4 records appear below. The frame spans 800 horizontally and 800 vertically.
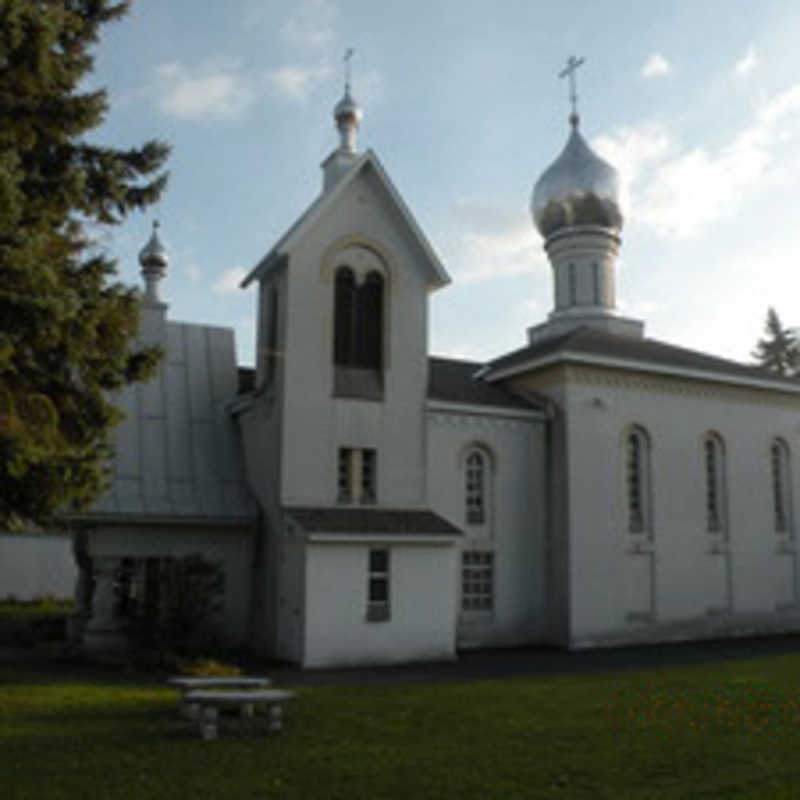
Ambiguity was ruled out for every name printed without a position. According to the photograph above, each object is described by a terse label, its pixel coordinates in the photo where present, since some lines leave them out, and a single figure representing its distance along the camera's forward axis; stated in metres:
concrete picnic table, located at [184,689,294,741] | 11.38
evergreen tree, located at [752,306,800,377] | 61.47
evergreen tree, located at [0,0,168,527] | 11.60
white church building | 21.52
